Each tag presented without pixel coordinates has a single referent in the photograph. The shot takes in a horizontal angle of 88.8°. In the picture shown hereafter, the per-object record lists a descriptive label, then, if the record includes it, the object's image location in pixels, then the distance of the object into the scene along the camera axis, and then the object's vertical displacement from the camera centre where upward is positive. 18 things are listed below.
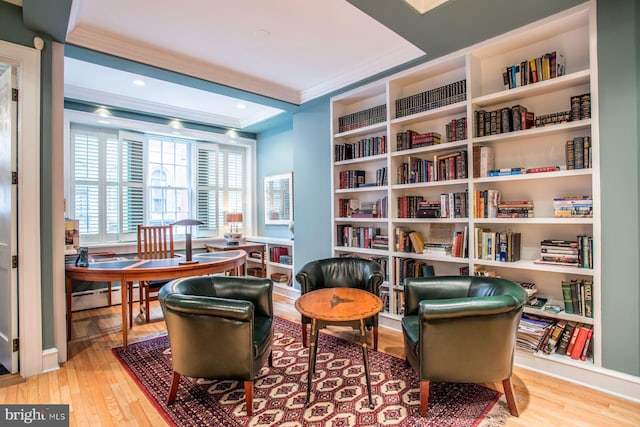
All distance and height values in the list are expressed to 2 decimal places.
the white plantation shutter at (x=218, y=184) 5.72 +0.54
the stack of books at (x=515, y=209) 2.71 +0.02
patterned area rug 1.97 -1.24
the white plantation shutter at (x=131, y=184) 4.89 +0.47
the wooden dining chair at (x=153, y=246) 4.29 -0.44
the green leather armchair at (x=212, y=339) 1.96 -0.77
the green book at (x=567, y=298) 2.47 -0.66
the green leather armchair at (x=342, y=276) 2.95 -0.61
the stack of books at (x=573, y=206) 2.37 +0.03
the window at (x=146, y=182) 4.60 +0.53
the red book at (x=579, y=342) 2.41 -0.98
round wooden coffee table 2.13 -0.67
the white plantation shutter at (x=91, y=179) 4.52 +0.52
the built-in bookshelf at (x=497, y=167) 2.44 +0.40
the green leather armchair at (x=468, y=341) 1.90 -0.77
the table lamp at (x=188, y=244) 3.27 -0.31
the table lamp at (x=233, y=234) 5.48 -0.34
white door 2.51 -0.05
